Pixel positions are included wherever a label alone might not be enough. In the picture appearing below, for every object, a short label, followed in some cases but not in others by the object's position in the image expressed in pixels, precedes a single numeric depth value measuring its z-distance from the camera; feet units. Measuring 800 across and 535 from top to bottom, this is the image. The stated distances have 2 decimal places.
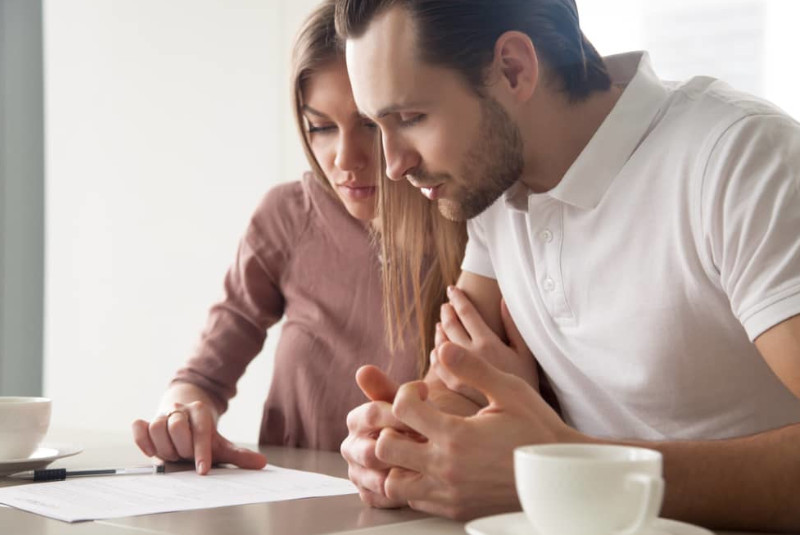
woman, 7.98
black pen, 6.76
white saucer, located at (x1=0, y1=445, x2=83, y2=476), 6.81
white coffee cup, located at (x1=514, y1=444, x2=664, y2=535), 5.20
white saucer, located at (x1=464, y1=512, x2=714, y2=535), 5.42
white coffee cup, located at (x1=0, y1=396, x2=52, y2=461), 6.86
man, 5.89
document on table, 6.16
